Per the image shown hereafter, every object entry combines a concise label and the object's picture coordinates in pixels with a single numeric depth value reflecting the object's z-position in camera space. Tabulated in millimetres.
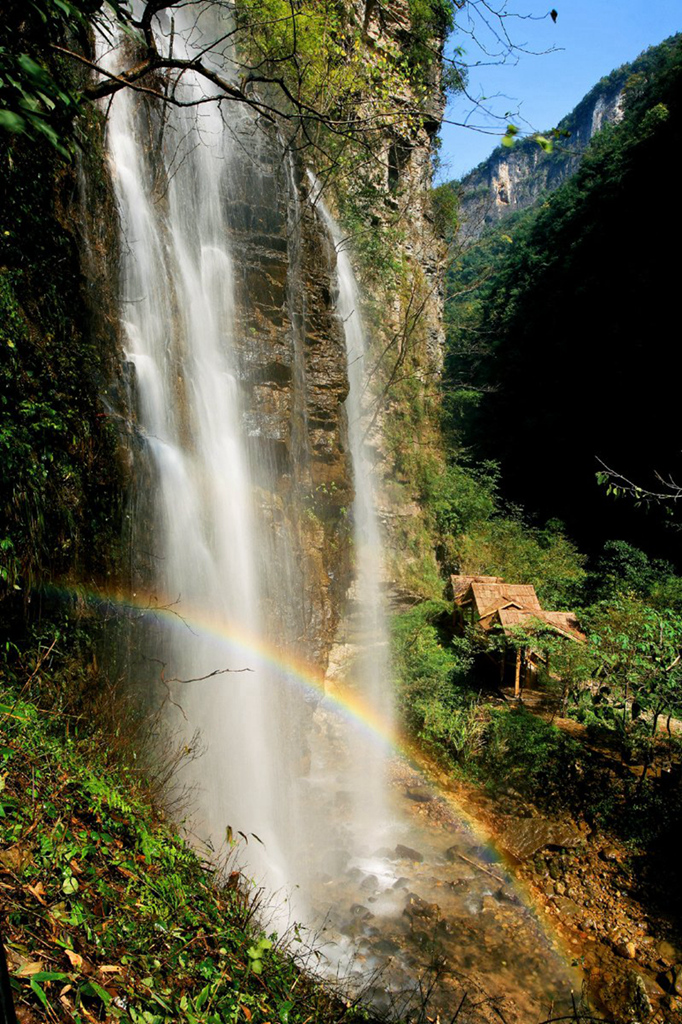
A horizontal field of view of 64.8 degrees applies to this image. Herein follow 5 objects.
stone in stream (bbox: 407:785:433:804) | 7938
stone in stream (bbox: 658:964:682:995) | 4887
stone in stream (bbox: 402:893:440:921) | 5730
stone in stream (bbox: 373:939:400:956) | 5180
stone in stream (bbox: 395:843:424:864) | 6680
